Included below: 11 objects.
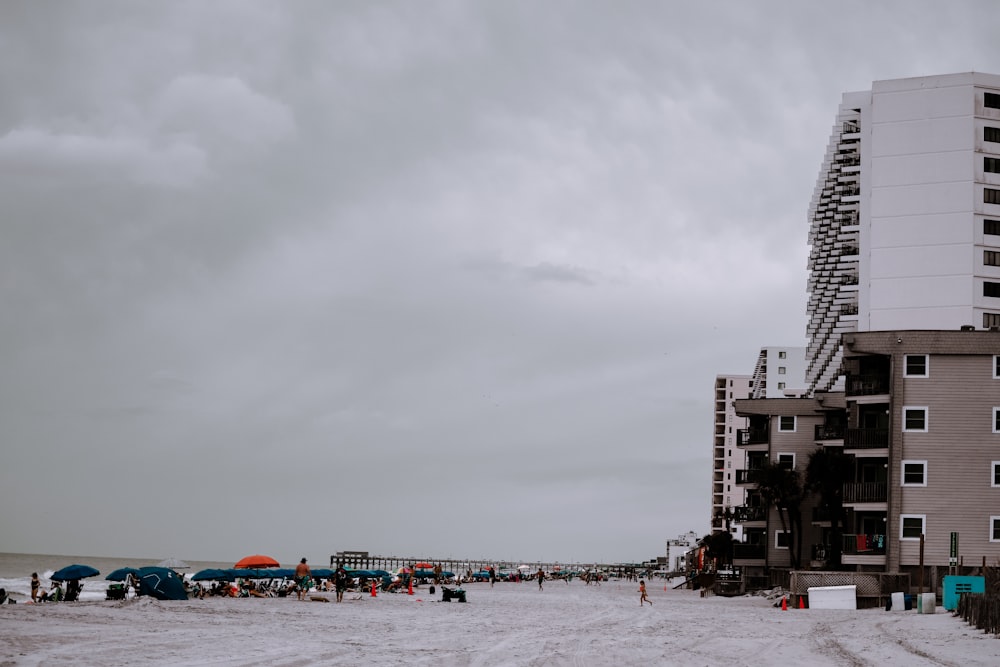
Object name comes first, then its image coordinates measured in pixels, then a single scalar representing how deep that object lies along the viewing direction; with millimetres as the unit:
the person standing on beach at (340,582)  52281
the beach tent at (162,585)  47812
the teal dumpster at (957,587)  41875
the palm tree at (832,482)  66312
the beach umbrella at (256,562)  63656
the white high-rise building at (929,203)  89938
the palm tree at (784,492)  69938
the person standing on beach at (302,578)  52938
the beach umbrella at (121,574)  52156
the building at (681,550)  180200
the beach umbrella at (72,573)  50188
